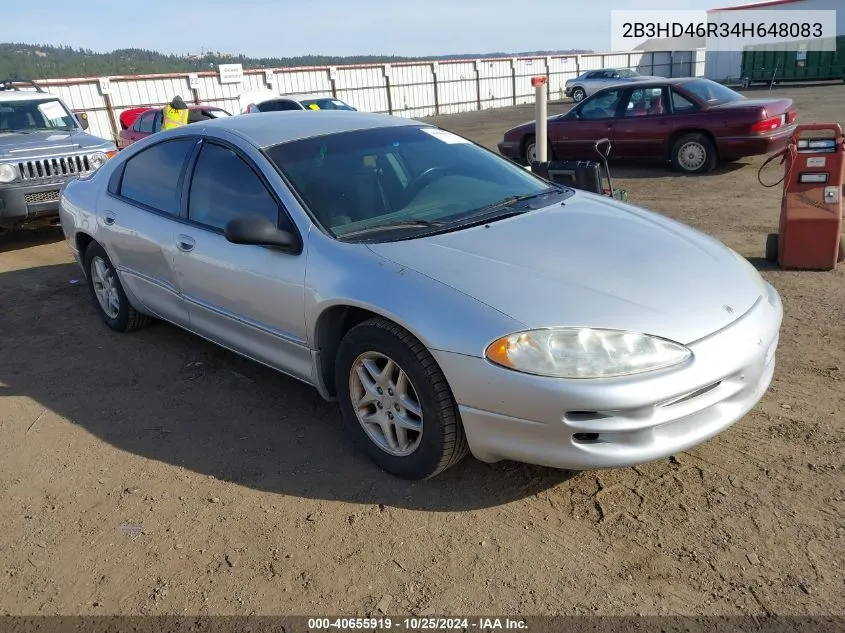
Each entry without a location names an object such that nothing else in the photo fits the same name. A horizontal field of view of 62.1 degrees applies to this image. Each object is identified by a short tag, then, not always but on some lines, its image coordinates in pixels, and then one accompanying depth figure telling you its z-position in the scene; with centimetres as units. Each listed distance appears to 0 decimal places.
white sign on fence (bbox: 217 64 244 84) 2459
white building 3512
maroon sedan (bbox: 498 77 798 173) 1020
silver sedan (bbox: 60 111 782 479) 259
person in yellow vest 1034
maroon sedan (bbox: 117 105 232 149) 1306
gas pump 562
